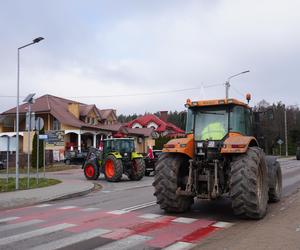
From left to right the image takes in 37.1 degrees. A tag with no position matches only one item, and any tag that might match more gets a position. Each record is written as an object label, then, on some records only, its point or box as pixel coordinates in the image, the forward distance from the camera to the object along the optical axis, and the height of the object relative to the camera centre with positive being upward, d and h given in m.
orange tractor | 9.94 -0.39
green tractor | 24.08 -0.70
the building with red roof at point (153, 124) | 81.44 +4.31
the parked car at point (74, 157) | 43.38 -0.91
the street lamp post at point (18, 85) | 18.55 +2.65
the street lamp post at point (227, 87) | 37.03 +5.01
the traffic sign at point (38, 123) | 20.17 +1.12
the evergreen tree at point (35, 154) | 38.03 -0.52
